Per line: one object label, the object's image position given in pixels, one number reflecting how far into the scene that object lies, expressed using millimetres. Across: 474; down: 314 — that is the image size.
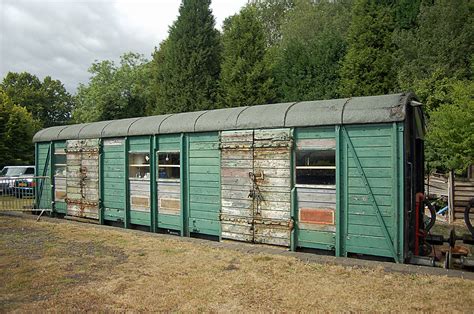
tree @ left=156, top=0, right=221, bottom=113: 27609
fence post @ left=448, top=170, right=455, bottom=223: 12859
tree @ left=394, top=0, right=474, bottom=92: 21000
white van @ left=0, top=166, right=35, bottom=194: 24398
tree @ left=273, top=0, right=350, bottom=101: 23591
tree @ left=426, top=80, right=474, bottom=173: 12664
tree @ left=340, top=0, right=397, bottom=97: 20812
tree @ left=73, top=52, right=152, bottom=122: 36450
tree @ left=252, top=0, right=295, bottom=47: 42312
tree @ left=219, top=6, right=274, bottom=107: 23375
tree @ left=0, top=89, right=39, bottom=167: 31364
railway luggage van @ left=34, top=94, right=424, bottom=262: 6926
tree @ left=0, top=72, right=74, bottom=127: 59581
